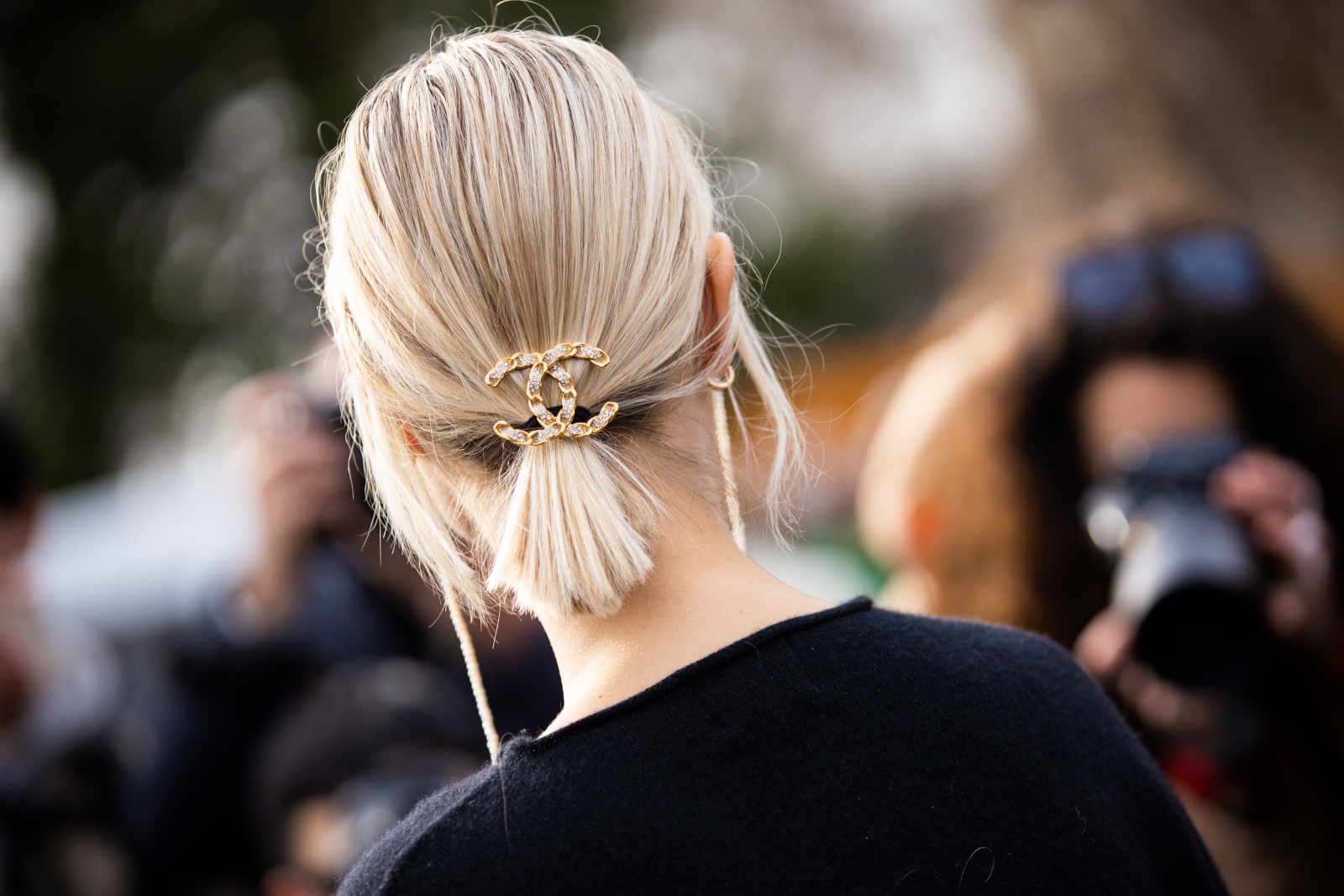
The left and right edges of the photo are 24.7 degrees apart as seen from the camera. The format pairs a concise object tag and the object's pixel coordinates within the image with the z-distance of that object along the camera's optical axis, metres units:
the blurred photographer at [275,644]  2.16
